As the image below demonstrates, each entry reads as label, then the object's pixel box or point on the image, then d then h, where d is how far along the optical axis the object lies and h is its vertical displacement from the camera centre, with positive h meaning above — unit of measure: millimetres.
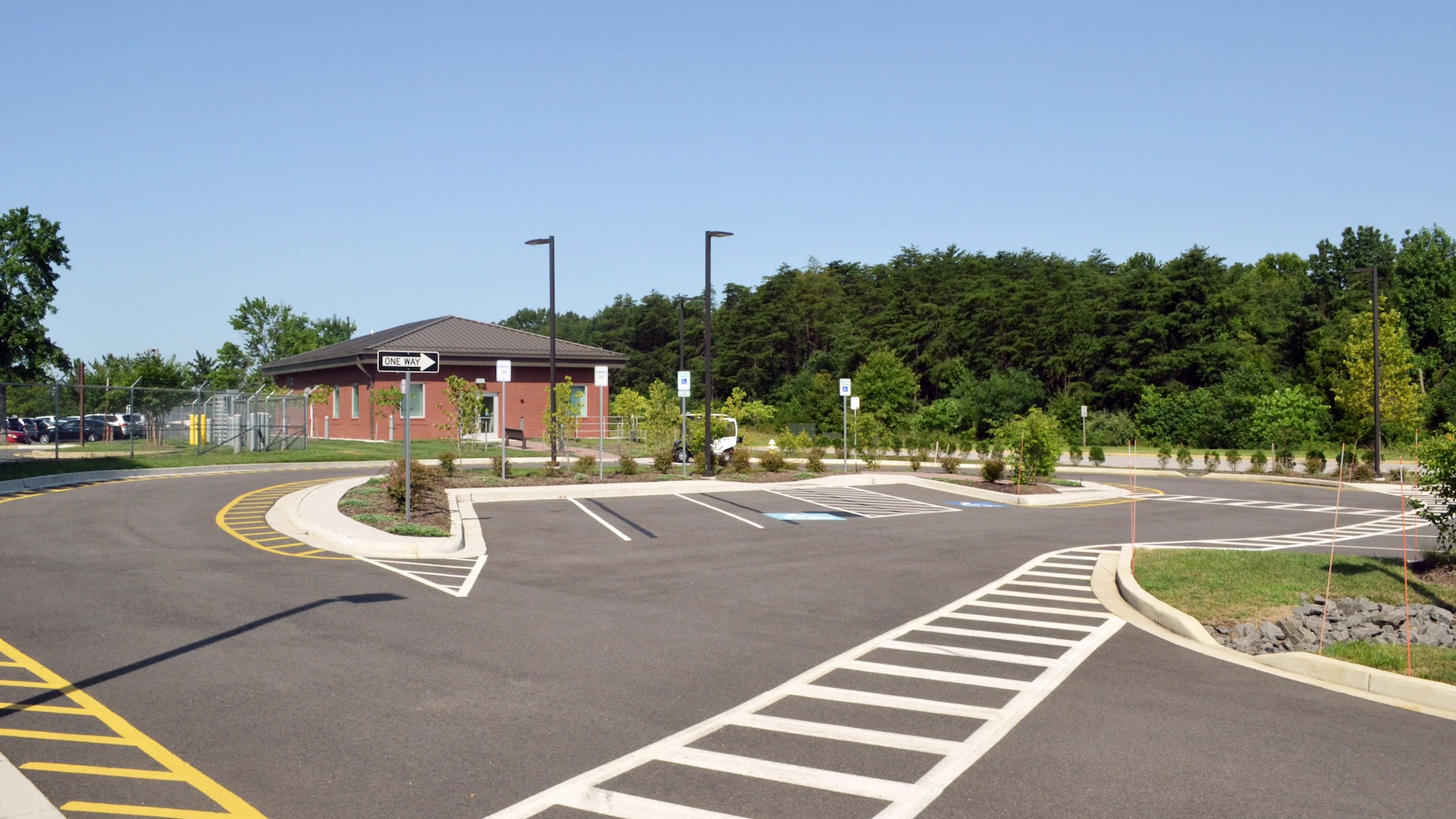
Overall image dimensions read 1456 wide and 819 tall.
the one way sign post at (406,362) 16594 +1027
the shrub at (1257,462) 38688 -1712
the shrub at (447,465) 27250 -1098
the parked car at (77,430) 47259 -133
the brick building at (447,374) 48375 +2450
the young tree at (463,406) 27797 +476
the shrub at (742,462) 30375 -1222
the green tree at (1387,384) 50469 +1650
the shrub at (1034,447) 27812 -761
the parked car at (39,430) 46172 -127
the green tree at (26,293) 49656 +6672
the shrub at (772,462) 30266 -1212
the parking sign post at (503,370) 26438 +1397
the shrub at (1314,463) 36594 -1688
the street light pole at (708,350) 28031 +2129
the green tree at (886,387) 73938 +2490
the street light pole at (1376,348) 35250 +2387
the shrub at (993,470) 28938 -1449
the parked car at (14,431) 43812 -179
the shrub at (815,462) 32156 -1314
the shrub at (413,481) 20047 -1178
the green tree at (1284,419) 45344 -104
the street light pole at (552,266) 29016 +4609
